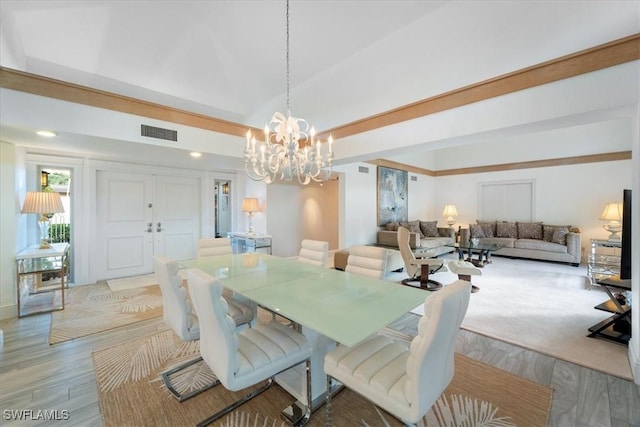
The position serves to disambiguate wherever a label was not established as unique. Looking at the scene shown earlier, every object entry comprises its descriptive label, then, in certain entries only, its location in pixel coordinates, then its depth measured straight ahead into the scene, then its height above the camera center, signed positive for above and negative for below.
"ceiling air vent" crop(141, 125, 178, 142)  3.11 +0.95
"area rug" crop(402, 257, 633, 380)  2.34 -1.27
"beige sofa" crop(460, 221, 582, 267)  5.70 -0.68
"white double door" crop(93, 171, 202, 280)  4.56 -0.20
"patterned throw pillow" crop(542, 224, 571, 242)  6.15 -0.48
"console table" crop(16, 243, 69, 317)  3.14 -0.92
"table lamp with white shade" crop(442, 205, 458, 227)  7.14 -0.04
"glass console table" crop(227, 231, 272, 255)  4.98 -0.64
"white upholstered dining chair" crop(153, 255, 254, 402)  1.88 -0.74
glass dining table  1.37 -0.59
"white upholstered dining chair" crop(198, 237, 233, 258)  3.42 -0.50
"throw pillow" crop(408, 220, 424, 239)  6.80 -0.43
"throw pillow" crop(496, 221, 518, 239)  6.75 -0.49
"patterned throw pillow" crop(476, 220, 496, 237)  7.09 -0.50
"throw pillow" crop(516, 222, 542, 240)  6.42 -0.48
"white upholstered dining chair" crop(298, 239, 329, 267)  3.00 -0.51
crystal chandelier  2.33 +0.51
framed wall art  6.80 +0.41
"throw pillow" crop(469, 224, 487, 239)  6.88 -0.54
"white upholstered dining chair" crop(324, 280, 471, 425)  1.12 -0.82
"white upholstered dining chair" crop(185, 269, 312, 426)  1.33 -0.83
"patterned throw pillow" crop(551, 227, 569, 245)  5.86 -0.55
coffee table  5.40 -0.82
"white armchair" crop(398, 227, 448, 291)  4.03 -0.84
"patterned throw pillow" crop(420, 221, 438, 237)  7.28 -0.52
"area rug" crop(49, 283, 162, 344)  2.83 -1.28
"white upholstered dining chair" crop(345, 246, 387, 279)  2.41 -0.49
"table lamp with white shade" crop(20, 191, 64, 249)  3.21 +0.08
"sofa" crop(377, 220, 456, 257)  5.90 -0.66
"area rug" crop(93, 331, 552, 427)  1.63 -1.32
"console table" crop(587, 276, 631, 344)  2.61 -1.18
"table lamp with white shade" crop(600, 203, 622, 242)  4.90 -0.13
